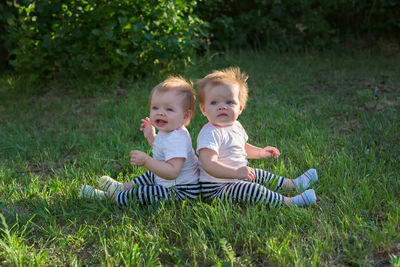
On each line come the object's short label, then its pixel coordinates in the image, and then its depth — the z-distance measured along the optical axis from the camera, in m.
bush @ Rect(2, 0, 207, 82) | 4.73
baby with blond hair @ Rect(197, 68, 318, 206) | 2.49
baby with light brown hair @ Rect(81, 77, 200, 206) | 2.54
